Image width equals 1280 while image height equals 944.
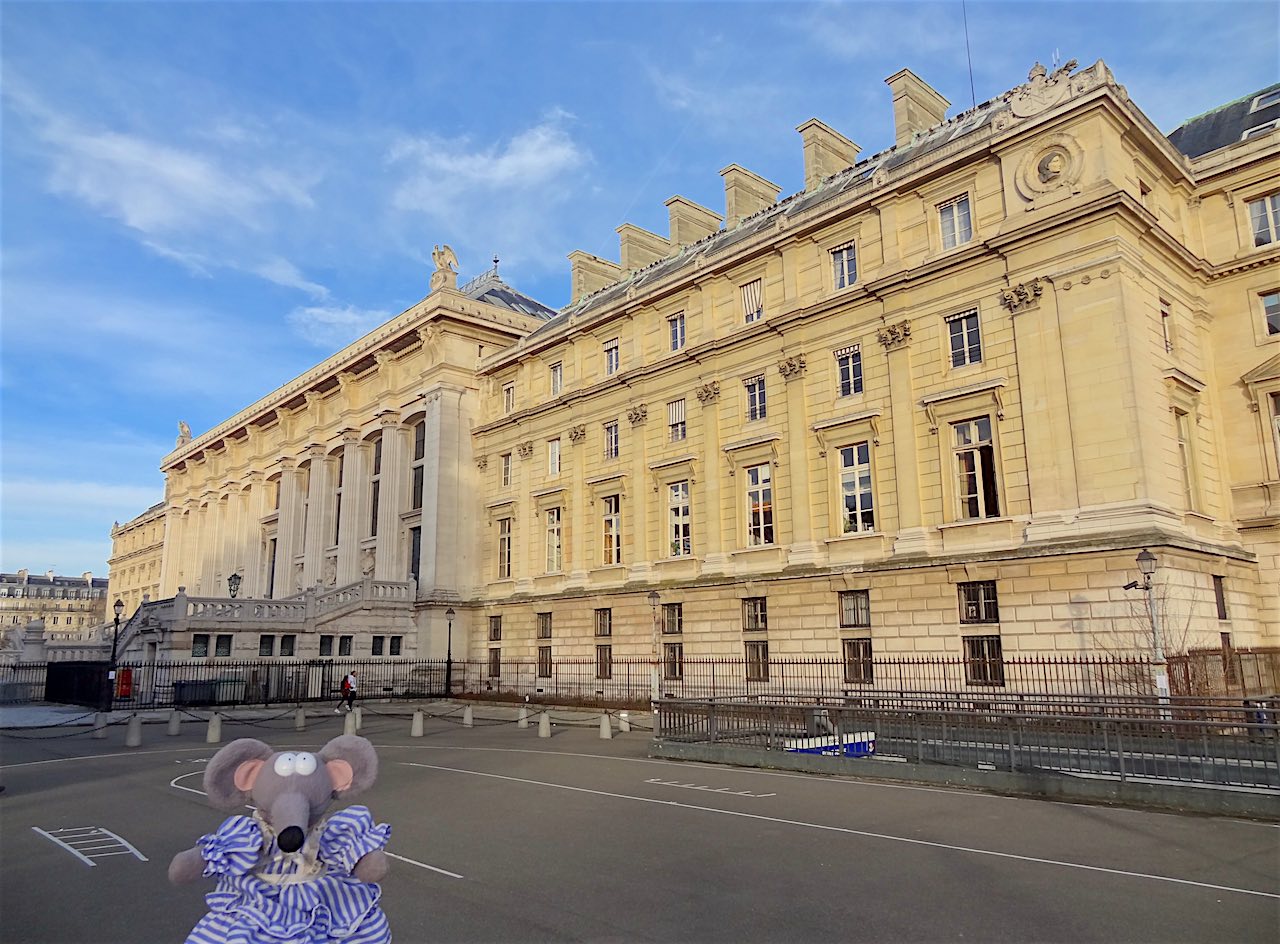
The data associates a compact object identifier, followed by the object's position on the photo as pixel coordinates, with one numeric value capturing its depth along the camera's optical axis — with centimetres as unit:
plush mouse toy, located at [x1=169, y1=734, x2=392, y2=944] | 376
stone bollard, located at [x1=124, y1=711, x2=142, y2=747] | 2239
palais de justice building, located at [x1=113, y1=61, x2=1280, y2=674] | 2344
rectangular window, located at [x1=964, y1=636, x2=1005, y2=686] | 2383
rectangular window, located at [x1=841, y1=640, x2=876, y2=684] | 2679
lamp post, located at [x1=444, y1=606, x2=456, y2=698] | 4062
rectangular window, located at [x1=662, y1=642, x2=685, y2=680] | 3300
